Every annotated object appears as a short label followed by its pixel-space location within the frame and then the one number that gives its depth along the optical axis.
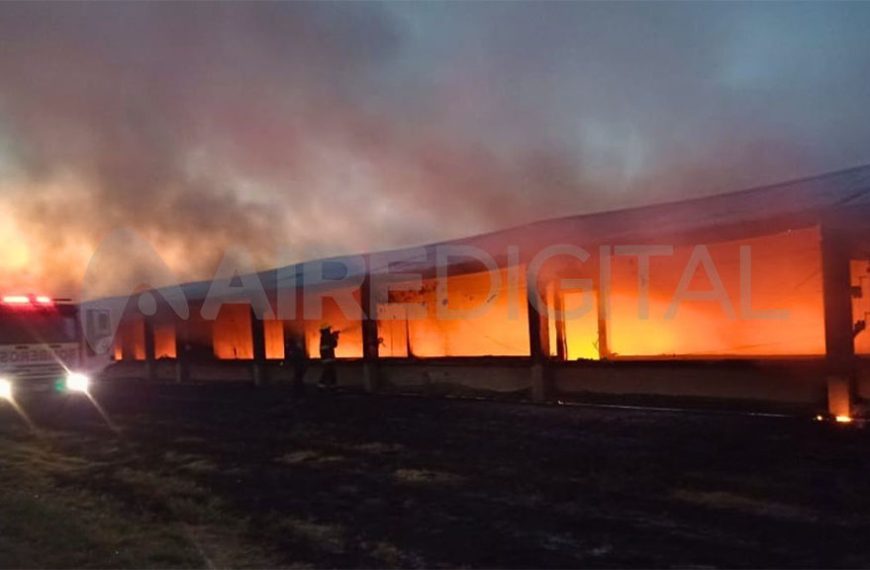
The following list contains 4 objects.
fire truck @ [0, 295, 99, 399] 14.09
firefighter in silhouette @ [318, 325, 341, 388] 16.16
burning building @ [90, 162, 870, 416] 9.98
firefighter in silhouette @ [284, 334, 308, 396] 16.83
